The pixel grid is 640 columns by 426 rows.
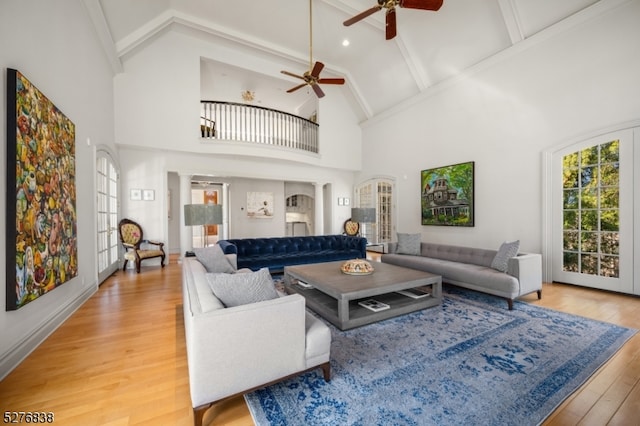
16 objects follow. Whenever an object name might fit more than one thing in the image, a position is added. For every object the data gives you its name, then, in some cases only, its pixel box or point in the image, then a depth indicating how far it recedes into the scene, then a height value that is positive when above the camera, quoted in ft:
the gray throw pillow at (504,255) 11.53 -1.95
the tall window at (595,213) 12.08 -0.17
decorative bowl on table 11.05 -2.33
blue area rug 5.04 -3.80
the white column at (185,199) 21.18 +1.12
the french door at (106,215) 14.97 -0.07
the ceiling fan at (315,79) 16.17 +8.34
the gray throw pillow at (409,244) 16.46 -2.05
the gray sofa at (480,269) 10.66 -2.67
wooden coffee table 8.83 -2.77
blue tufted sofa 15.34 -2.51
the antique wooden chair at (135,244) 17.84 -2.17
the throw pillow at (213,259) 9.73 -1.73
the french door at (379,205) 25.62 +0.63
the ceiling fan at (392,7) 10.55 +8.45
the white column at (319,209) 28.19 +0.30
